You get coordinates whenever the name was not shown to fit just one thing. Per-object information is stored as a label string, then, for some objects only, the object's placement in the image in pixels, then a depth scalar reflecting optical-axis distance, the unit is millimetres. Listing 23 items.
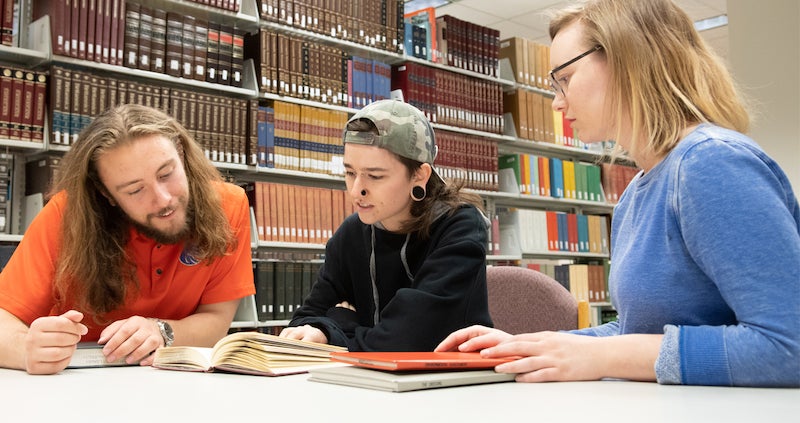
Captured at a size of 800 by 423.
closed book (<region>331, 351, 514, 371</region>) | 943
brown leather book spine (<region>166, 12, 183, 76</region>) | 3426
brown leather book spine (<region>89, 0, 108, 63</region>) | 3189
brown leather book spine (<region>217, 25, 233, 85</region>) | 3611
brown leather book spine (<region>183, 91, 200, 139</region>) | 3455
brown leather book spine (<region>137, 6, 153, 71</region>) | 3334
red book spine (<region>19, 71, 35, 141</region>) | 3016
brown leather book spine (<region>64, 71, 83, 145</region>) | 3111
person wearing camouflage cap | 1521
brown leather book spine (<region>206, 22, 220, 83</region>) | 3568
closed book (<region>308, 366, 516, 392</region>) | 916
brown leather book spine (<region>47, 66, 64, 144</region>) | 3061
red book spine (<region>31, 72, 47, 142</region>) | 3046
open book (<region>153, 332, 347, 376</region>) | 1177
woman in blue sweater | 884
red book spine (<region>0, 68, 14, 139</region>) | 2965
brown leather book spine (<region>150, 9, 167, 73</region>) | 3373
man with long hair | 1649
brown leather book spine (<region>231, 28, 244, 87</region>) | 3656
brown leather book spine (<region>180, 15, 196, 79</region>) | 3469
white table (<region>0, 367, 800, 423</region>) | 744
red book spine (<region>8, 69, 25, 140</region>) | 2992
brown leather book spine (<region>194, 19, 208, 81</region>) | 3516
